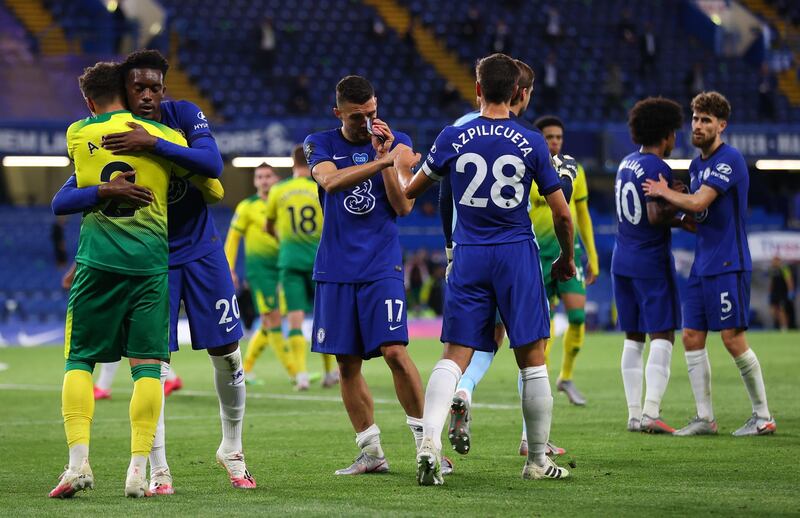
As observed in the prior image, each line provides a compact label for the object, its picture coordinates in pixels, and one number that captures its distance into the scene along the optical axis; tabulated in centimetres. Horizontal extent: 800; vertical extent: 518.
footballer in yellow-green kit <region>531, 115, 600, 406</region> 2000
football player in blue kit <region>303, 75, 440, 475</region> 1387
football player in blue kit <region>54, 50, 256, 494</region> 1248
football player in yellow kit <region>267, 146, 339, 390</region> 2652
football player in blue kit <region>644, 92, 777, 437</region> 1742
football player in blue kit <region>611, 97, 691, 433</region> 1792
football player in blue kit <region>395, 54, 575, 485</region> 1287
